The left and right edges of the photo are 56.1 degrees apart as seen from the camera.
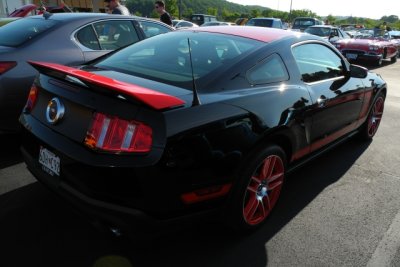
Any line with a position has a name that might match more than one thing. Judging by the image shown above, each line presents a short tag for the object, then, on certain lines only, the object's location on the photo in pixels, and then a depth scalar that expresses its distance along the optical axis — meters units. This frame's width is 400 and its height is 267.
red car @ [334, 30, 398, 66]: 13.12
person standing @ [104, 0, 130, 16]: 7.06
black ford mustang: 1.98
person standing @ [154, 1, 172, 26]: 8.78
